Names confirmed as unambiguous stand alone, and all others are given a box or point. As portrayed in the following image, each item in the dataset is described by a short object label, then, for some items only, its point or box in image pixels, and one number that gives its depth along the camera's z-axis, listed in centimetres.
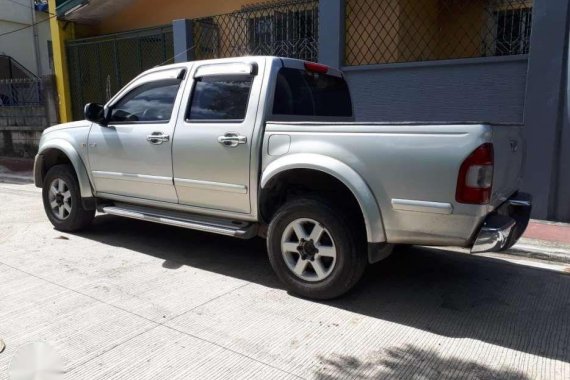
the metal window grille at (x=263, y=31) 875
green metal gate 1114
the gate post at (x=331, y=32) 787
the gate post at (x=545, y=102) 612
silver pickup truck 338
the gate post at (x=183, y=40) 987
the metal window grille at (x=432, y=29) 739
